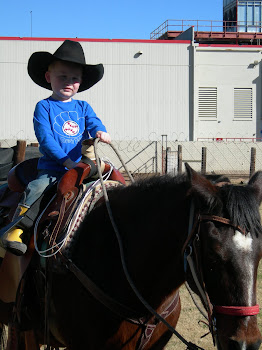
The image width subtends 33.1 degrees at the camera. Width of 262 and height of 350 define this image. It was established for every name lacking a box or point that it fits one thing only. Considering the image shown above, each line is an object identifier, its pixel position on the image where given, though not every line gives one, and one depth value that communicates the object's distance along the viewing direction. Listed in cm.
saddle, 294
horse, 209
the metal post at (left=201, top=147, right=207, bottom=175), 1573
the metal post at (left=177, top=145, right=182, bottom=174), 1647
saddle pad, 284
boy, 317
